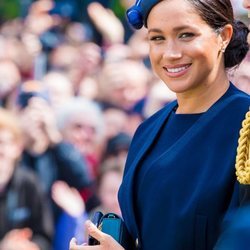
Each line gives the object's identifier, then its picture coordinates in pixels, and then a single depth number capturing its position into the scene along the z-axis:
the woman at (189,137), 3.50
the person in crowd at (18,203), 9.02
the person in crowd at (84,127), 8.98
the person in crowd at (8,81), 9.21
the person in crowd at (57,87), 9.09
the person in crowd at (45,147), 9.00
